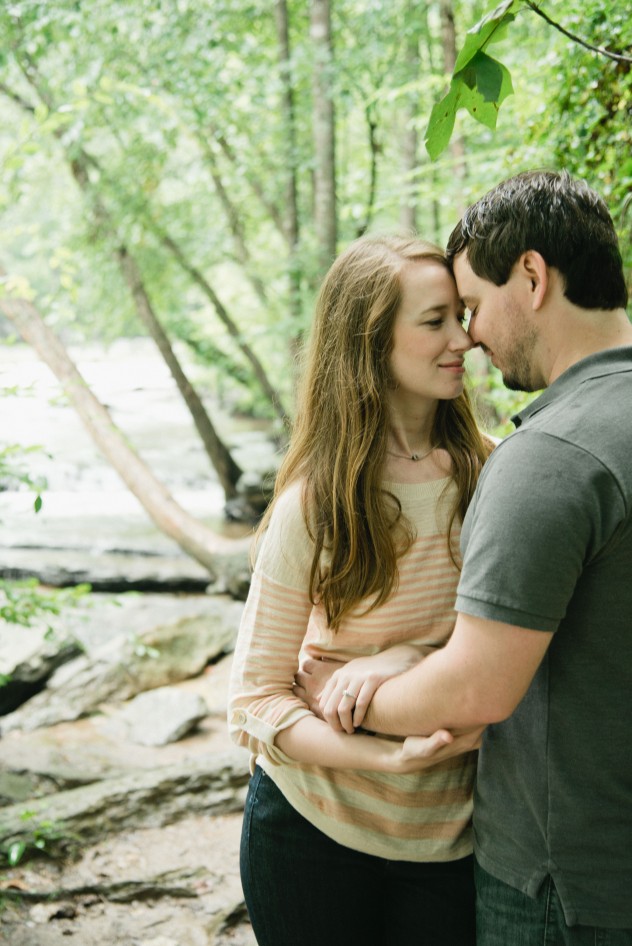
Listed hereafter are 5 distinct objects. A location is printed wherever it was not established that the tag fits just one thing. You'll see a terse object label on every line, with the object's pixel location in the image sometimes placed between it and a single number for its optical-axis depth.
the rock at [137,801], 3.54
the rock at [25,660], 5.41
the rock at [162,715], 5.22
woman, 1.56
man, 1.10
